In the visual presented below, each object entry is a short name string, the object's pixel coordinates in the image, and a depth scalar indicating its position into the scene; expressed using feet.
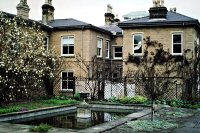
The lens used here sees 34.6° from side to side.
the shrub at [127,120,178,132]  41.57
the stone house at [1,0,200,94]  92.38
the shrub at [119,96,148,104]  72.23
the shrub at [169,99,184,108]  69.65
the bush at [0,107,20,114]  51.13
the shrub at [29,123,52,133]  37.66
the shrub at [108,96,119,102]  77.13
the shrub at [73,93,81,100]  81.05
